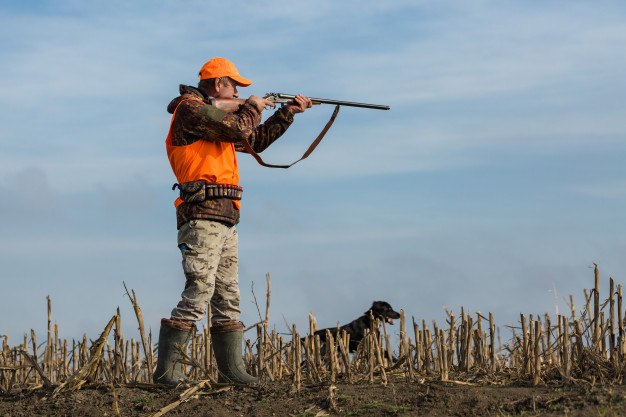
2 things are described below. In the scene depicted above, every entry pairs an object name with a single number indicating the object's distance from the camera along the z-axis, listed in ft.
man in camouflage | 42.23
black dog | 80.71
